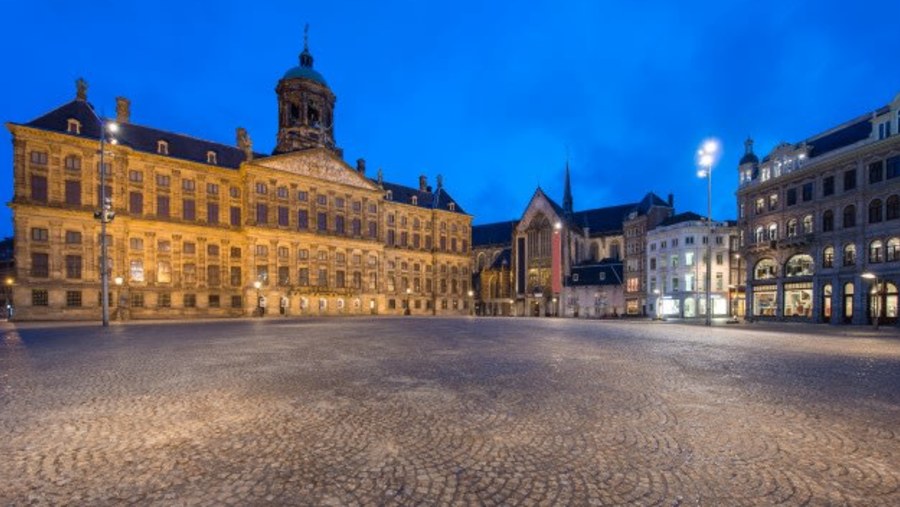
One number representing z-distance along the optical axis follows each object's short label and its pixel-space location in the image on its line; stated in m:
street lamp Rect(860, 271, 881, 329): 37.22
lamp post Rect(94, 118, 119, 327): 29.17
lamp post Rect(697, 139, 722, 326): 34.97
